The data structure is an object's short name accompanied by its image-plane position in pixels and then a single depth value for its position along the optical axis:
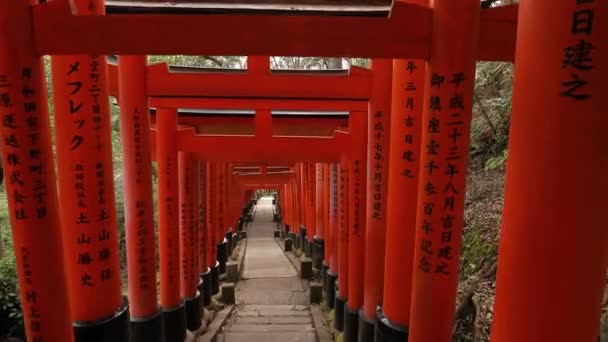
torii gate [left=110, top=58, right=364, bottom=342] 5.11
